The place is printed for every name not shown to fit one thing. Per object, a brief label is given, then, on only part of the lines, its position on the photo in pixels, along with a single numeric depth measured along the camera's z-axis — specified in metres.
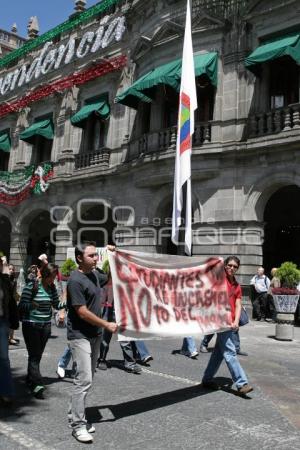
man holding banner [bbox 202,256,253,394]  6.31
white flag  9.91
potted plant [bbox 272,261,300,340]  11.60
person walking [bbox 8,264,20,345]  9.67
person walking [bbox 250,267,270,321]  14.91
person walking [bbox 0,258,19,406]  5.72
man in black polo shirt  4.71
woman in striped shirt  6.30
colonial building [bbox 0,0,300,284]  15.67
